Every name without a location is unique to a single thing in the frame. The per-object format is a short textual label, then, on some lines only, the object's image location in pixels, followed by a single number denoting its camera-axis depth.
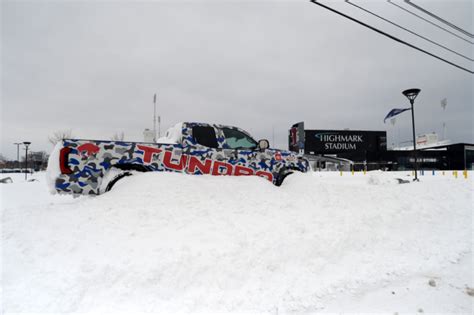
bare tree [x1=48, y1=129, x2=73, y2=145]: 34.08
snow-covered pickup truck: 4.50
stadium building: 41.47
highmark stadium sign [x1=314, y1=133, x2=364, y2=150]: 47.84
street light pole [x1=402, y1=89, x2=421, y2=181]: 12.56
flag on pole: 21.49
